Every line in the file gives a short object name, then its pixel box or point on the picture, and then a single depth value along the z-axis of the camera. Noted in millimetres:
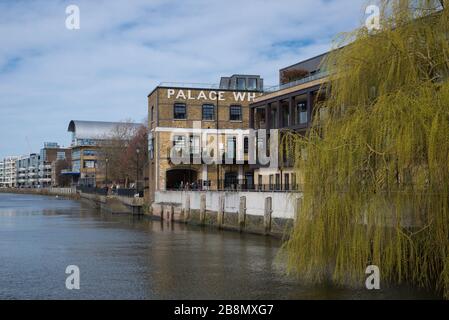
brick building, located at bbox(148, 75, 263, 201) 53500
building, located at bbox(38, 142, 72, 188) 191738
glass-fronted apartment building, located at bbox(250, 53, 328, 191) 40772
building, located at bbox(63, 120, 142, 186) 132425
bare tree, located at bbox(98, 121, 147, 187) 83062
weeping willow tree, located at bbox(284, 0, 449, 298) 12599
